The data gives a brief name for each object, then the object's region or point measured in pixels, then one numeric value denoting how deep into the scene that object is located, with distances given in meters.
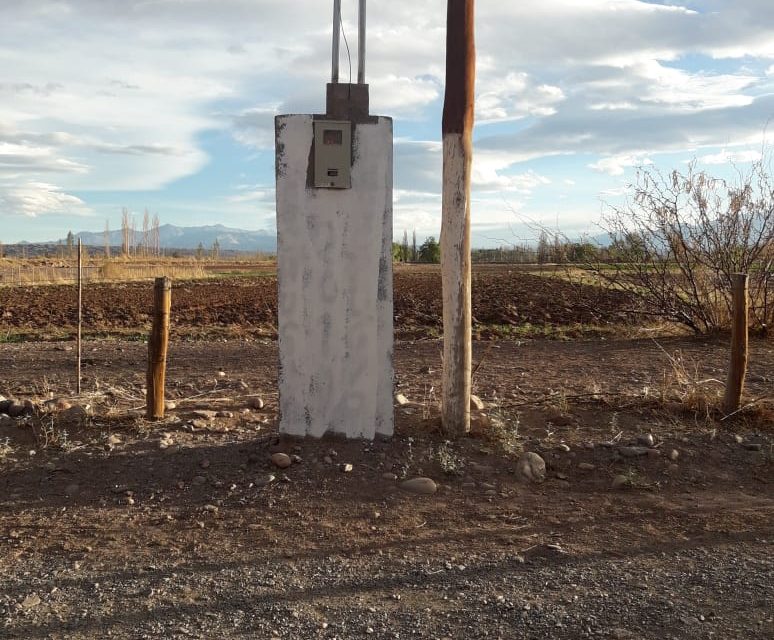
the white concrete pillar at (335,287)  5.51
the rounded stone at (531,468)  5.35
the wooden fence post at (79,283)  7.42
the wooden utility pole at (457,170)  5.64
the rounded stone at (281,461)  5.36
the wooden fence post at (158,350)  6.20
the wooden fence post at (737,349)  6.61
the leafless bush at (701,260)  11.99
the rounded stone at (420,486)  5.06
